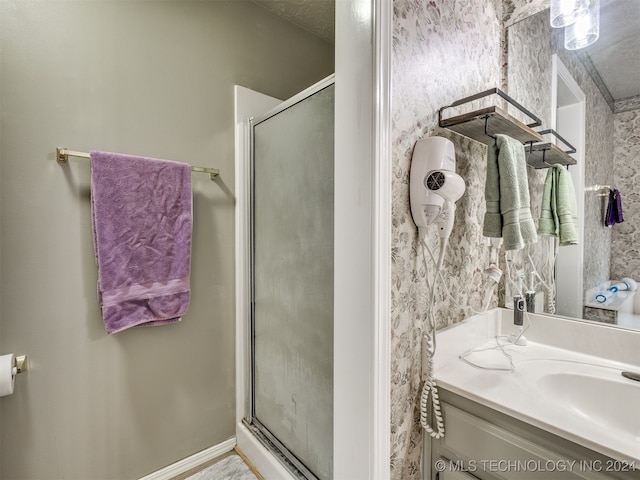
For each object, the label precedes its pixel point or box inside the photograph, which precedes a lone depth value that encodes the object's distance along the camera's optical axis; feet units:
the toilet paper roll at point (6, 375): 3.13
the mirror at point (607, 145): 3.28
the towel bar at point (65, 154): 3.63
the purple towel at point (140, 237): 3.86
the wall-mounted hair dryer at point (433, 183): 2.83
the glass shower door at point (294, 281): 3.66
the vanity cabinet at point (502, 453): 2.17
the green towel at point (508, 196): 3.09
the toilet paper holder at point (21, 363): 3.43
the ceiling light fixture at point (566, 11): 3.66
